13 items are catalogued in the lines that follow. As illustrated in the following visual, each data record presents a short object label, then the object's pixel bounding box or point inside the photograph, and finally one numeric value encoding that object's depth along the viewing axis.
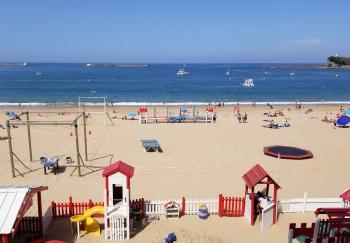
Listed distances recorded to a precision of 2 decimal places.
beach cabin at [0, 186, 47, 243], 9.92
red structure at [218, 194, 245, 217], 13.79
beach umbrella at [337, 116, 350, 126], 31.94
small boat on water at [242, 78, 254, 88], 93.56
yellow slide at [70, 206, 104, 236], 12.43
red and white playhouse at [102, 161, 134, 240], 12.09
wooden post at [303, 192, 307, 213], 14.04
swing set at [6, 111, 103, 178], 17.44
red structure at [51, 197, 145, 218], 13.19
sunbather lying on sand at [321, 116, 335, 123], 35.89
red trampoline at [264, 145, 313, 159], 21.82
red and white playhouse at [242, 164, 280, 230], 12.97
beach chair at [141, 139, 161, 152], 22.72
